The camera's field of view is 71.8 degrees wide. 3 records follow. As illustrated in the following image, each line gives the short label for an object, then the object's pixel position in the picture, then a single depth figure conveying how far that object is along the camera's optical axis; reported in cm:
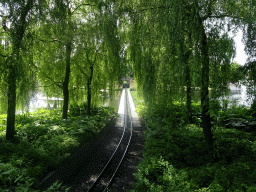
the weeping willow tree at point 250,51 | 415
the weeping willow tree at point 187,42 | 427
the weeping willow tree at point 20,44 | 495
